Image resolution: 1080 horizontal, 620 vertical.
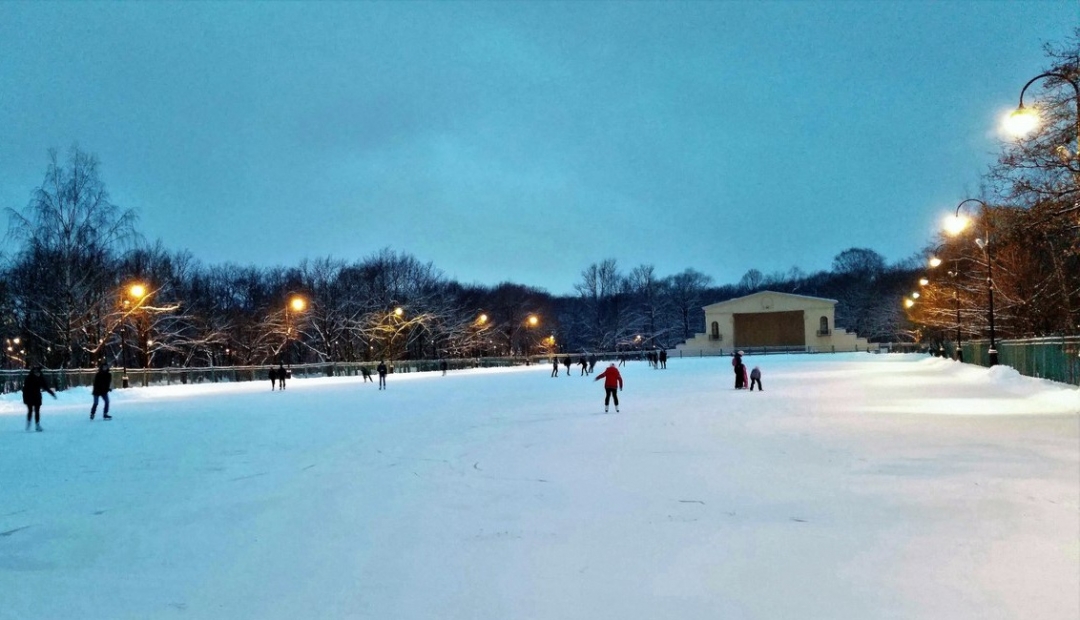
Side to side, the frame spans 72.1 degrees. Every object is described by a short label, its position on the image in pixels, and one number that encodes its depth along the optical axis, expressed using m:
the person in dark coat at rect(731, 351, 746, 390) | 27.48
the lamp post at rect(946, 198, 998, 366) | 25.89
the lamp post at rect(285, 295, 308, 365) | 49.54
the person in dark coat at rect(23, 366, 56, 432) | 16.84
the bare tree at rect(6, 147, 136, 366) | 40.28
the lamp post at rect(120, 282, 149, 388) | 34.38
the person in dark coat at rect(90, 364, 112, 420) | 19.16
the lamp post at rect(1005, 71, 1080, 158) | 12.91
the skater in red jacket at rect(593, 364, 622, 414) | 18.72
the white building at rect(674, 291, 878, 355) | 92.00
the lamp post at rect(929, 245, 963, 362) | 42.57
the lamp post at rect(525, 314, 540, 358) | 96.29
